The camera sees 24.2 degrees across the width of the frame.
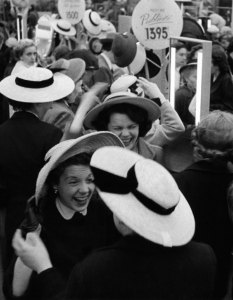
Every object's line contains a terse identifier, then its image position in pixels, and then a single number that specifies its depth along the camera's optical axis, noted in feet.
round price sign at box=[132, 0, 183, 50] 15.11
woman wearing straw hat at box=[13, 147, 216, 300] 4.76
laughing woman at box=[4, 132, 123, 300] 6.47
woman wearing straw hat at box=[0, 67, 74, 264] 9.64
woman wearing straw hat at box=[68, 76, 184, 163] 9.15
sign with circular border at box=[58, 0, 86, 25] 27.78
